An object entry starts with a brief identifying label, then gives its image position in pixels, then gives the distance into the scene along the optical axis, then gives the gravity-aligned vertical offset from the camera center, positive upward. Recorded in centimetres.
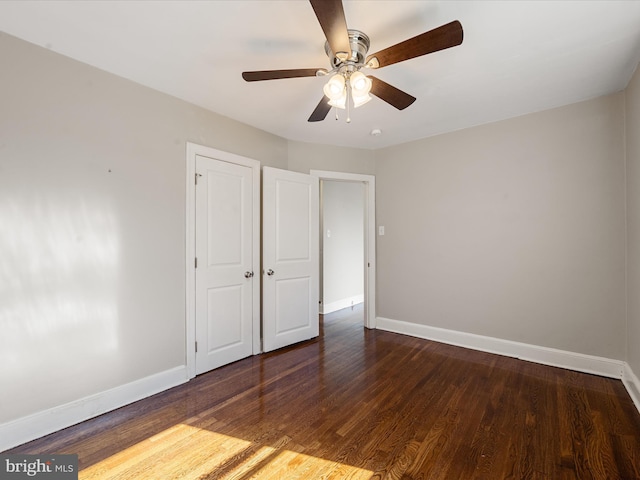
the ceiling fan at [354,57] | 136 +101
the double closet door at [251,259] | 284 -18
